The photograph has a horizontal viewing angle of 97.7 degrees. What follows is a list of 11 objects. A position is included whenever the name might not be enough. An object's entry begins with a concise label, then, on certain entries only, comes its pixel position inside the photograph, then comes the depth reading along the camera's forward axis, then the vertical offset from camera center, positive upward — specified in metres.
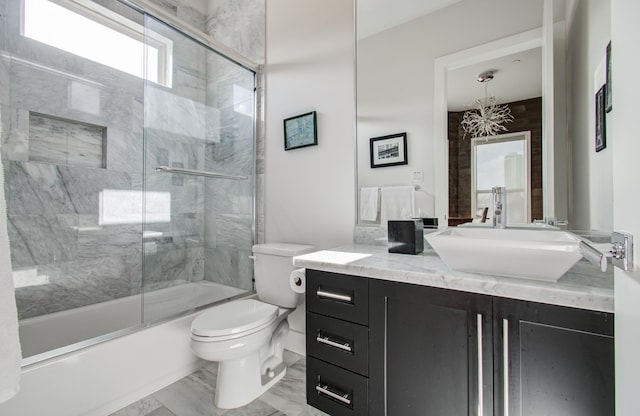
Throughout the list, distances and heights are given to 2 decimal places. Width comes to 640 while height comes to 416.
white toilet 1.34 -0.62
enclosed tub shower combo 1.78 +0.31
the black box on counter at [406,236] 1.34 -0.13
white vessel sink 0.77 -0.14
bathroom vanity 0.76 -0.43
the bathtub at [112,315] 1.70 -0.71
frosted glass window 1.79 +1.22
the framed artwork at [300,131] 1.89 +0.55
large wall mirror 1.12 +0.53
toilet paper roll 1.46 -0.39
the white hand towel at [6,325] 0.71 -0.30
